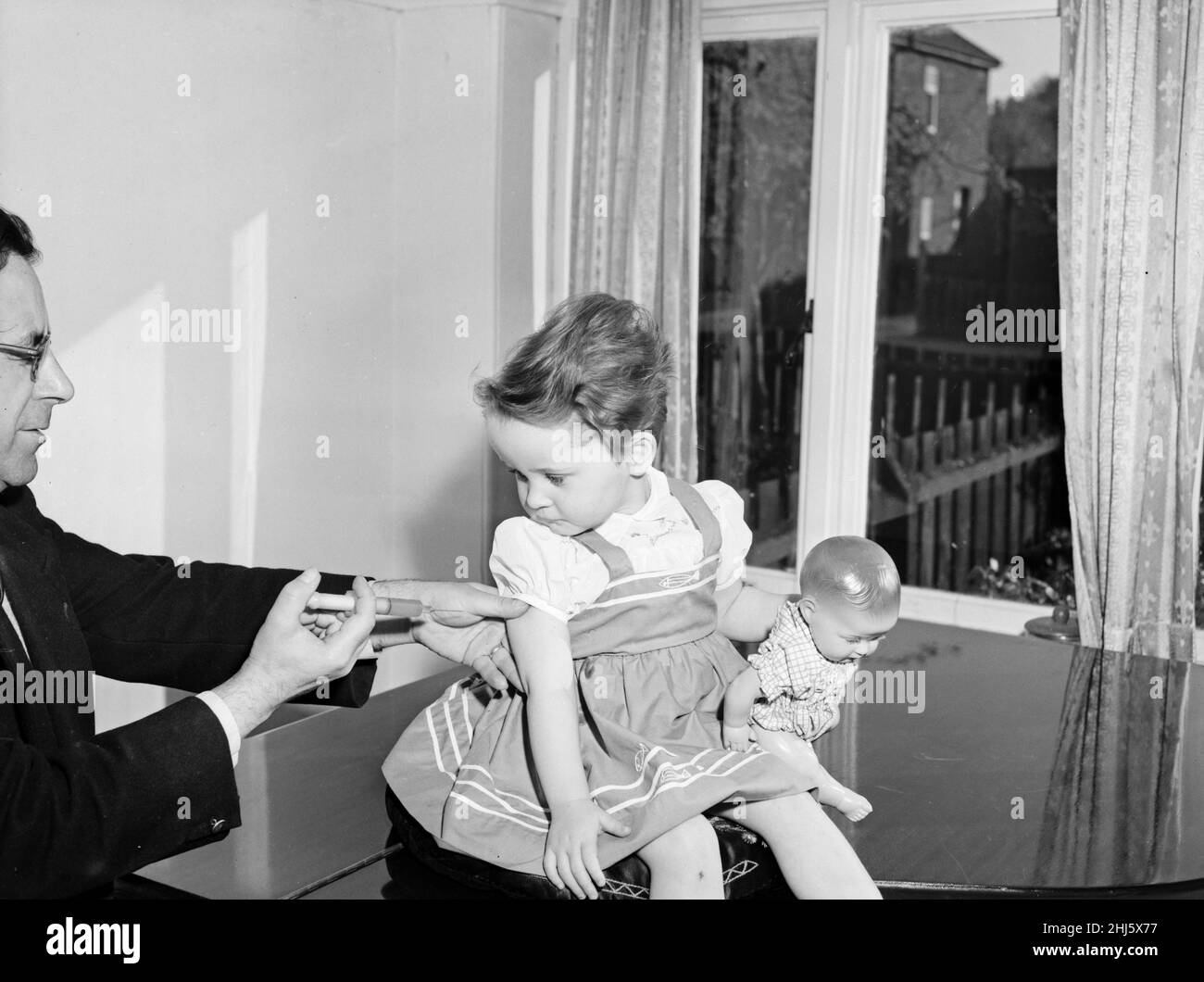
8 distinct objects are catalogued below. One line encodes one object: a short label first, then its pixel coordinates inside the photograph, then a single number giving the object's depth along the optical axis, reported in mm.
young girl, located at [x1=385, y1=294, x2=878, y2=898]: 1616
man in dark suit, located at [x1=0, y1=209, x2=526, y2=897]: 1549
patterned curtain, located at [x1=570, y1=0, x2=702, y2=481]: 5156
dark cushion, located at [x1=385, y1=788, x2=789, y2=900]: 1604
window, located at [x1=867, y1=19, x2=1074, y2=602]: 4902
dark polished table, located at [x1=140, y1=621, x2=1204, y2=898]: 1673
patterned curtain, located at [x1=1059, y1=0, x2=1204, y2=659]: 4293
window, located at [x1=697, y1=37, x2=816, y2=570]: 5305
